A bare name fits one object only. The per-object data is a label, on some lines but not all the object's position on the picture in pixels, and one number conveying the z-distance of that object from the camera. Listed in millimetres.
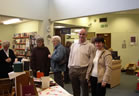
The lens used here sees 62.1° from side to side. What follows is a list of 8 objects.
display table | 1166
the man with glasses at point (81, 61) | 2048
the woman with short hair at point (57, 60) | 2432
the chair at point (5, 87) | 1740
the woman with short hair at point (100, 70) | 1771
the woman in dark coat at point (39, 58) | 2542
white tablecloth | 1462
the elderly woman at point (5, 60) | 2661
